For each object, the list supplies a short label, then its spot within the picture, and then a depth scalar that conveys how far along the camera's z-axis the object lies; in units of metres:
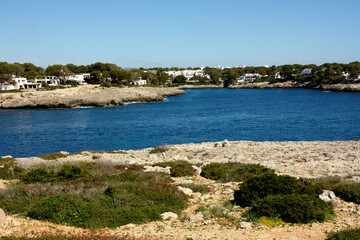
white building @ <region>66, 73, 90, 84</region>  142.27
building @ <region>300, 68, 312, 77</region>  176.73
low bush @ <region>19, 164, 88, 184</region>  16.86
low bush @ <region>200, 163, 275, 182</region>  17.41
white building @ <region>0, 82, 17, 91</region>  118.19
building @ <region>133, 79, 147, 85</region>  157.95
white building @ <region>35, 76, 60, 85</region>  136.27
